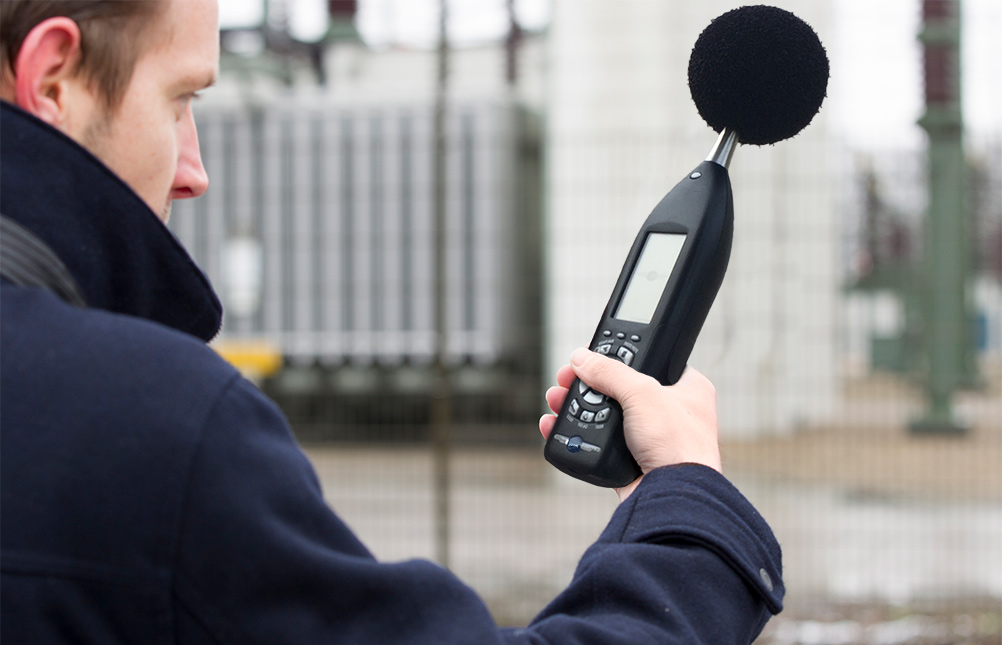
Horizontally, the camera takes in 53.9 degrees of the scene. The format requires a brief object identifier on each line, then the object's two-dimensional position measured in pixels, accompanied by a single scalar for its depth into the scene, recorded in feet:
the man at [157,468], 2.08
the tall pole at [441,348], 13.96
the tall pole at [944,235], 16.58
